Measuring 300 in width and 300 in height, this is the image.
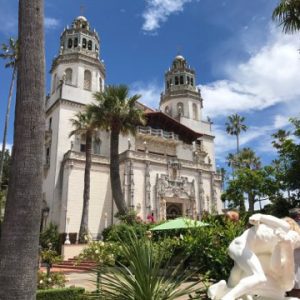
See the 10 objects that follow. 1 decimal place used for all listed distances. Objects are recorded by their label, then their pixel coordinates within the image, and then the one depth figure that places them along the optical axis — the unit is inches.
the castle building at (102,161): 1428.4
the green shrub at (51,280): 422.9
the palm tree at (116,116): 1048.2
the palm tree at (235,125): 2361.0
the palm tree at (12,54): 1374.5
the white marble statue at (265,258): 181.9
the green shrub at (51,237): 1256.2
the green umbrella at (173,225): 677.3
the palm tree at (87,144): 1138.6
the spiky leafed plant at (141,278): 202.8
